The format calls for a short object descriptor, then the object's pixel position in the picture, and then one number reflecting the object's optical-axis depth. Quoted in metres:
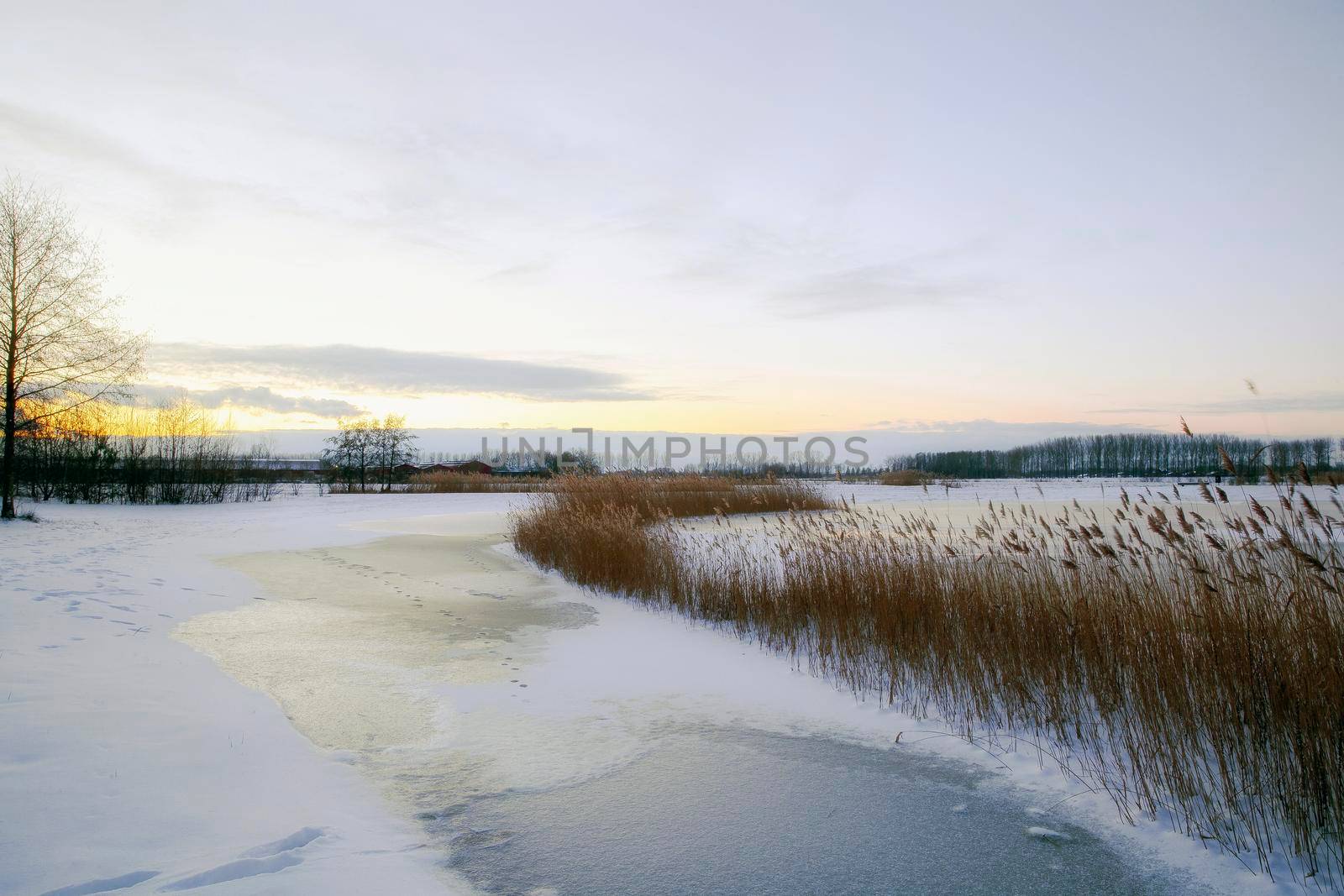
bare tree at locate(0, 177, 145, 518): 15.95
